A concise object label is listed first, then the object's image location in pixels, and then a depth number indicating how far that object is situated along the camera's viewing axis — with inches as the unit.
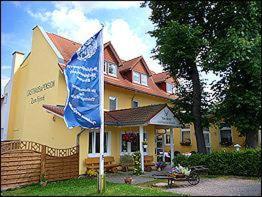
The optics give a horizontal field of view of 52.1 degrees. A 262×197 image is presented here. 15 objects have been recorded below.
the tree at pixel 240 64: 584.7
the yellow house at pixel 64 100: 697.6
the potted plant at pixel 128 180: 517.3
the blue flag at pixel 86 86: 443.5
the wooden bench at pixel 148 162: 756.0
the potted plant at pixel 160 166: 772.6
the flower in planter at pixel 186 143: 1122.2
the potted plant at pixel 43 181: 502.0
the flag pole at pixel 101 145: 414.0
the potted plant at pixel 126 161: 751.7
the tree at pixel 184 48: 665.6
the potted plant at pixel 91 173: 643.3
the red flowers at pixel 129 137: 789.9
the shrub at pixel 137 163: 664.4
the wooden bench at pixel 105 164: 665.8
